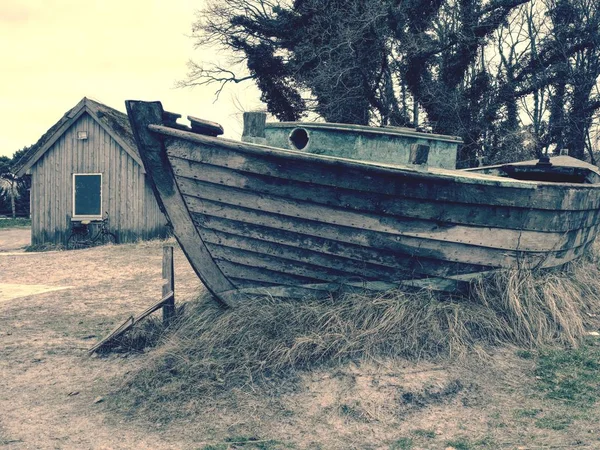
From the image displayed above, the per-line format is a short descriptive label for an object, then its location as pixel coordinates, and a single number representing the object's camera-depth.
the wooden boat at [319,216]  4.47
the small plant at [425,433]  3.44
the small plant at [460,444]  3.25
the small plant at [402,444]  3.29
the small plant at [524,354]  4.52
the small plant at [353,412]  3.68
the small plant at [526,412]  3.64
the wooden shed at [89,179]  15.79
